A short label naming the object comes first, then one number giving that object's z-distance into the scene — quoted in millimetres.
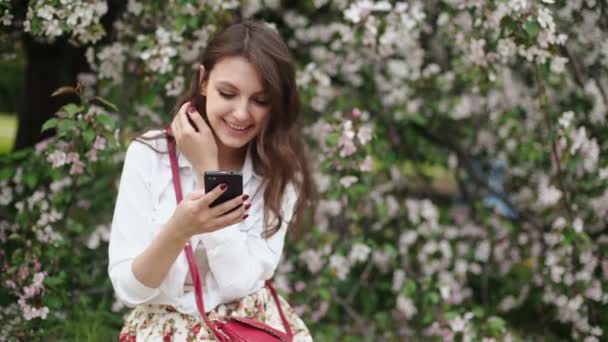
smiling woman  2566
